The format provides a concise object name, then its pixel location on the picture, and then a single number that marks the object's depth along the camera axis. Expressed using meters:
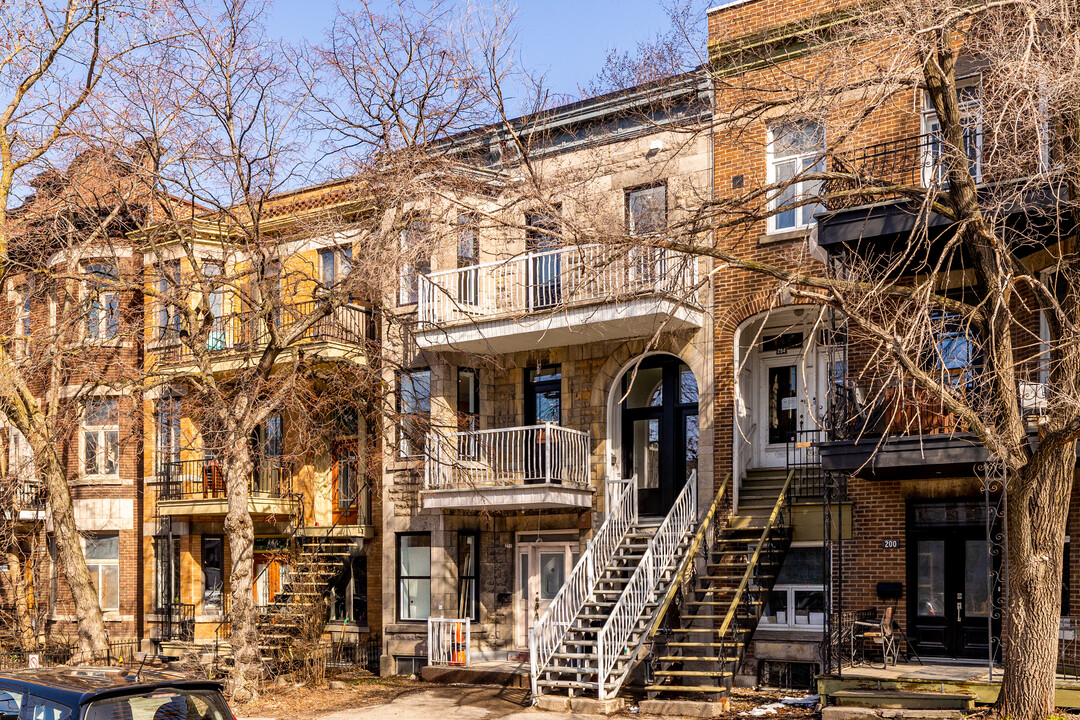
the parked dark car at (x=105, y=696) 7.72
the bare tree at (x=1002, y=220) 11.19
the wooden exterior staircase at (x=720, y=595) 16.45
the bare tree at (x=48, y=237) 18.50
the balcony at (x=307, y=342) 20.00
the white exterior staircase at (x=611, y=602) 16.98
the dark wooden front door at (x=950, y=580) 16.80
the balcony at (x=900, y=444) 15.07
